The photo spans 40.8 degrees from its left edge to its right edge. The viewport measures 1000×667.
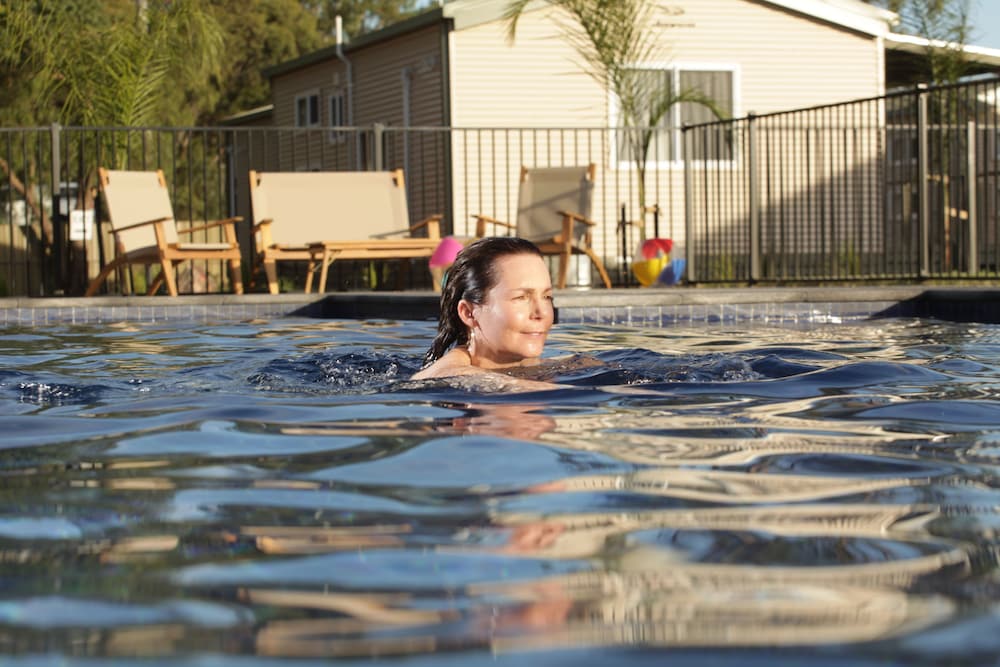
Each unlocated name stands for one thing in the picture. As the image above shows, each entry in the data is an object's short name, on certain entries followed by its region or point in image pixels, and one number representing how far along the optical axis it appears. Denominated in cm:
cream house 1669
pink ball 1054
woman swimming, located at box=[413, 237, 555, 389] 432
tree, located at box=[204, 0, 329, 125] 3444
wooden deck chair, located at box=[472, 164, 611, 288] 1191
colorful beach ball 1170
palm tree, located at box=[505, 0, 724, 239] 1329
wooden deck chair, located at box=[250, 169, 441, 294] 1212
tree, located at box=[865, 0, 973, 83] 1695
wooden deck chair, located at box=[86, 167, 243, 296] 1062
